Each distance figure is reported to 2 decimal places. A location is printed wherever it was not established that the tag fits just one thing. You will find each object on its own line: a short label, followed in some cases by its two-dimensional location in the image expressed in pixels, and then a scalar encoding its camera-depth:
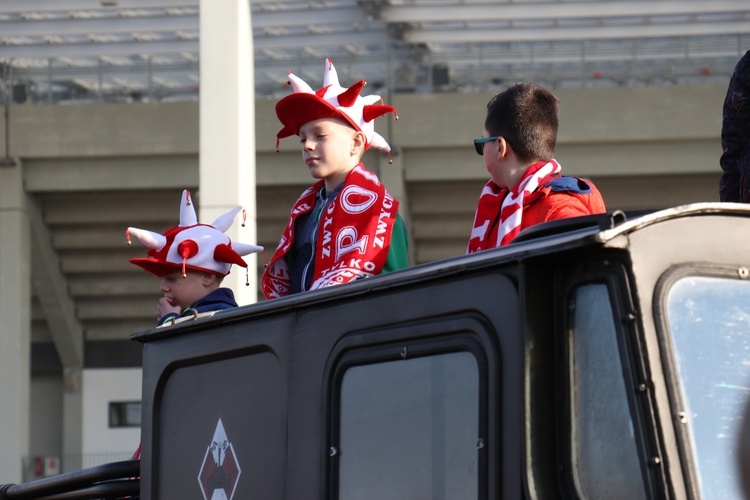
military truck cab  4.85
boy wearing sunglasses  7.21
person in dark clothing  7.91
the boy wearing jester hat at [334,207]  7.93
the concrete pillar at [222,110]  31.78
